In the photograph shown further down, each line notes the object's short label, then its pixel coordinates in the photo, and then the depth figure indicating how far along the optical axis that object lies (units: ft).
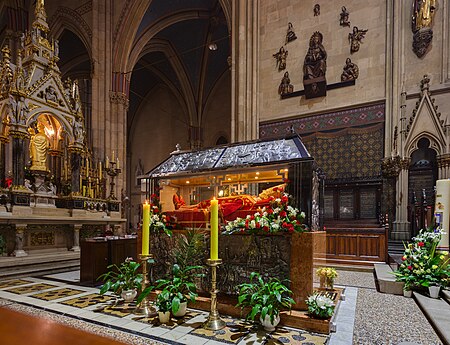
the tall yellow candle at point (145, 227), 10.47
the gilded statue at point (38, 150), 25.12
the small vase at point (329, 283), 13.32
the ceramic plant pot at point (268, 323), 9.17
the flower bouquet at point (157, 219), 13.43
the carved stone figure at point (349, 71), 28.40
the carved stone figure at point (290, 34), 31.73
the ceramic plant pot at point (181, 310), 10.36
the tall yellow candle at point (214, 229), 9.12
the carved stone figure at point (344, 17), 29.14
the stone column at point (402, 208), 25.40
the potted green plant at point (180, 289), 10.14
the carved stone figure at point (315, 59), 29.82
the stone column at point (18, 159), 21.81
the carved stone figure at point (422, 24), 25.17
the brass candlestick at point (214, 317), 9.41
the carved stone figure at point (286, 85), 31.58
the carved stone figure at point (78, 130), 27.78
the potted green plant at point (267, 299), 9.17
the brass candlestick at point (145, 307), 10.80
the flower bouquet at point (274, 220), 10.43
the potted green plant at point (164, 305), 9.95
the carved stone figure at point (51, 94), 25.38
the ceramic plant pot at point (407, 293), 14.14
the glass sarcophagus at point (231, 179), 11.12
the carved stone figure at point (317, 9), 30.66
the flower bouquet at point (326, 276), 12.73
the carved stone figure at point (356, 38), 28.38
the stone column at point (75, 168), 27.20
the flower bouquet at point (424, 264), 13.68
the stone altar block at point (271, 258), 10.14
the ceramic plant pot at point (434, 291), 12.97
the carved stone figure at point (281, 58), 32.04
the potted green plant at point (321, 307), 9.32
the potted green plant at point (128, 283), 12.33
